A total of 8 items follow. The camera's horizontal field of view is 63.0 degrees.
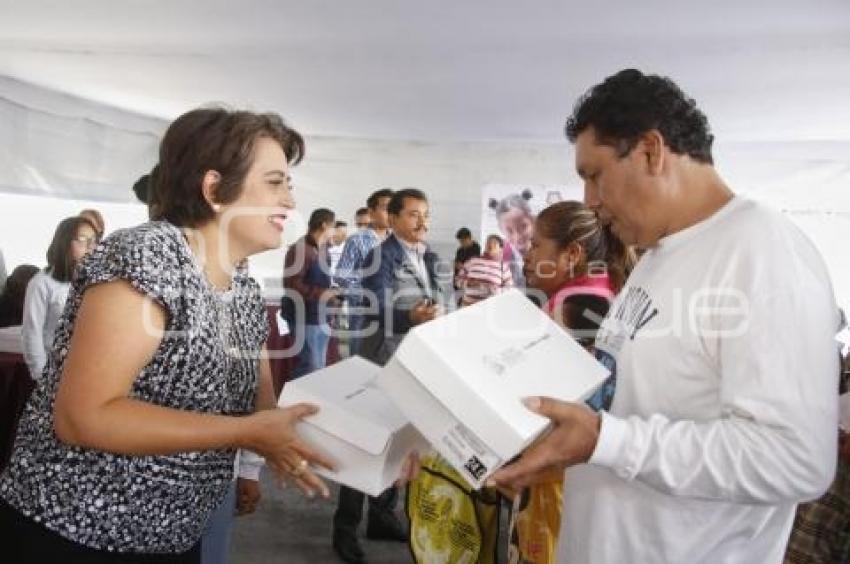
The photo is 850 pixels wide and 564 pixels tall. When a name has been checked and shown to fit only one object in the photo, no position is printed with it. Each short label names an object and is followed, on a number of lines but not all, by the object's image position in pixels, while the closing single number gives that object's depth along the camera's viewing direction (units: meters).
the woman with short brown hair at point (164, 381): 1.03
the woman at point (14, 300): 4.01
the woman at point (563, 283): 1.63
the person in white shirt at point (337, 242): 5.69
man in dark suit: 2.95
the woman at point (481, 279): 3.31
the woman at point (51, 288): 2.85
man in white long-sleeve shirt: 0.87
